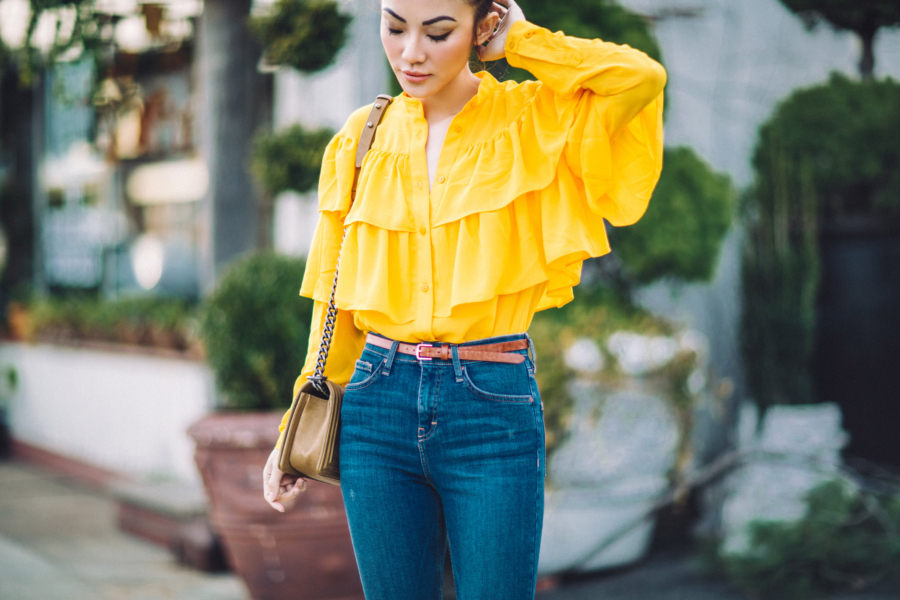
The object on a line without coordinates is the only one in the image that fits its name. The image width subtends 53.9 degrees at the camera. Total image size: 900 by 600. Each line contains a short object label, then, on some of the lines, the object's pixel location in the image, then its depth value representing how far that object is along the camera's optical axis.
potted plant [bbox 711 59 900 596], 4.44
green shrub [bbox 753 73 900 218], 4.46
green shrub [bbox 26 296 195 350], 5.95
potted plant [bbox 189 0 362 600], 3.69
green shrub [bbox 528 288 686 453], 4.00
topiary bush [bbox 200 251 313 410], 4.21
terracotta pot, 3.67
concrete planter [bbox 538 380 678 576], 4.09
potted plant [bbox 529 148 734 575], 4.07
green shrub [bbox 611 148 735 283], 4.46
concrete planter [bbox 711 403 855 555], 4.25
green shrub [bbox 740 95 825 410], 4.68
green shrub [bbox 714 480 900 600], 3.93
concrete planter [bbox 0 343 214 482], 5.58
